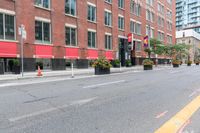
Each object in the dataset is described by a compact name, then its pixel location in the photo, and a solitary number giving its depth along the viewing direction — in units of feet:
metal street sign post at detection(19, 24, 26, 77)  35.08
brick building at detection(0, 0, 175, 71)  42.69
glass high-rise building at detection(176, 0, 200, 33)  253.71
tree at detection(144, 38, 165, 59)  84.83
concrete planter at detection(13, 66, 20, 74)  38.27
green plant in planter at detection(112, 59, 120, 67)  67.86
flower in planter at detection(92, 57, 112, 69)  40.52
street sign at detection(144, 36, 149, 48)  85.95
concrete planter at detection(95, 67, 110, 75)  40.53
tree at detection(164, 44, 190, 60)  99.81
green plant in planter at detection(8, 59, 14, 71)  40.89
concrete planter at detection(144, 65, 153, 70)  59.65
